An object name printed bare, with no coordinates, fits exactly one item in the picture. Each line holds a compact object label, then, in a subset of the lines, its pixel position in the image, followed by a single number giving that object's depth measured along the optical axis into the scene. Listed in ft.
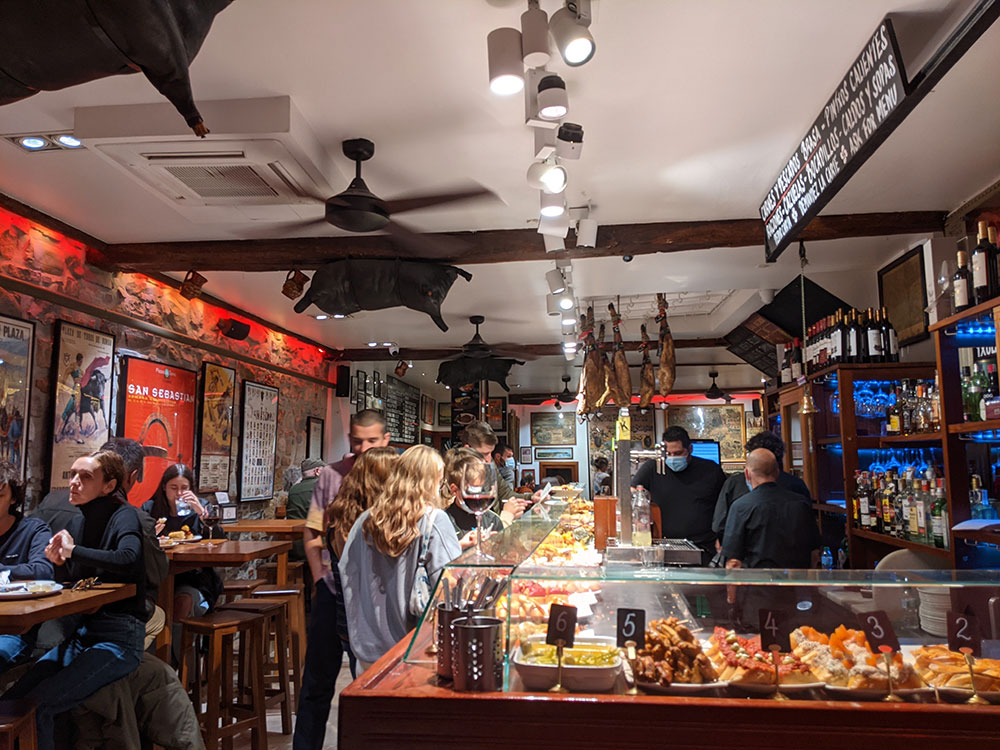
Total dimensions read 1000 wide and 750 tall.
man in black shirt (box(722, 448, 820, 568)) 13.47
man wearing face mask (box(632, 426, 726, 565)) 18.19
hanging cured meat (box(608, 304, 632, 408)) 23.43
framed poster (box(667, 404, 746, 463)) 47.91
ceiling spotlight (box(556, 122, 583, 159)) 10.23
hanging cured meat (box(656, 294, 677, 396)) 22.56
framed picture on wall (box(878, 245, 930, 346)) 17.79
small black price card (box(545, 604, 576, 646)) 5.95
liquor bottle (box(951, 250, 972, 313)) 11.64
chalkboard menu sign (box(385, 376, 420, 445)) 43.01
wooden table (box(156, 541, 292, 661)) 13.97
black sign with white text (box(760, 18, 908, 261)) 8.81
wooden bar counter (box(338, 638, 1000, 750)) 5.41
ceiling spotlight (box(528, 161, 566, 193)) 11.08
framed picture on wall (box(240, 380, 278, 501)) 26.48
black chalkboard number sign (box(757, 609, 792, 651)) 5.96
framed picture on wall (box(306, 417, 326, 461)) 32.60
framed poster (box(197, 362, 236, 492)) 23.91
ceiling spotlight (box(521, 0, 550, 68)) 8.32
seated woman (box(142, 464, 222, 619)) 17.48
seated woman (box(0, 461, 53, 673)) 11.51
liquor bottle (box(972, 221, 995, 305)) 11.11
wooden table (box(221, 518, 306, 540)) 22.24
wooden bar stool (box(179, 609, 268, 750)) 12.40
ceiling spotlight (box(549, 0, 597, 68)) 8.00
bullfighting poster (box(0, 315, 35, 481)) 15.17
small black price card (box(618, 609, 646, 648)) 6.07
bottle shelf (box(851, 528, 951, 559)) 13.11
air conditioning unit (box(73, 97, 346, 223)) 11.10
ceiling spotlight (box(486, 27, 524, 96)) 8.71
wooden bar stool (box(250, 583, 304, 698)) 16.62
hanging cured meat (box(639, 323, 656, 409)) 24.47
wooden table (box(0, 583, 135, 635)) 9.11
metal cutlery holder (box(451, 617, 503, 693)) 5.90
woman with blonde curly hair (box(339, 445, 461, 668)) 9.14
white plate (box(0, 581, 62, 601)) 10.11
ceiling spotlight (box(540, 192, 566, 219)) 12.21
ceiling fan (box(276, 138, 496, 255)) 12.65
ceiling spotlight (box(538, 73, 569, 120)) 8.95
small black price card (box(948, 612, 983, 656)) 5.94
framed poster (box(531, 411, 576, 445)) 51.85
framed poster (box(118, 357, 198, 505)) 19.89
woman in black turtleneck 10.43
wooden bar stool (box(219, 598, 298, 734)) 14.44
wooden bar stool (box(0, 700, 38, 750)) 8.62
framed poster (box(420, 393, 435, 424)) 52.26
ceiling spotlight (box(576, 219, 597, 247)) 15.81
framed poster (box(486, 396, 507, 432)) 47.51
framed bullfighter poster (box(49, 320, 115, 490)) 16.83
